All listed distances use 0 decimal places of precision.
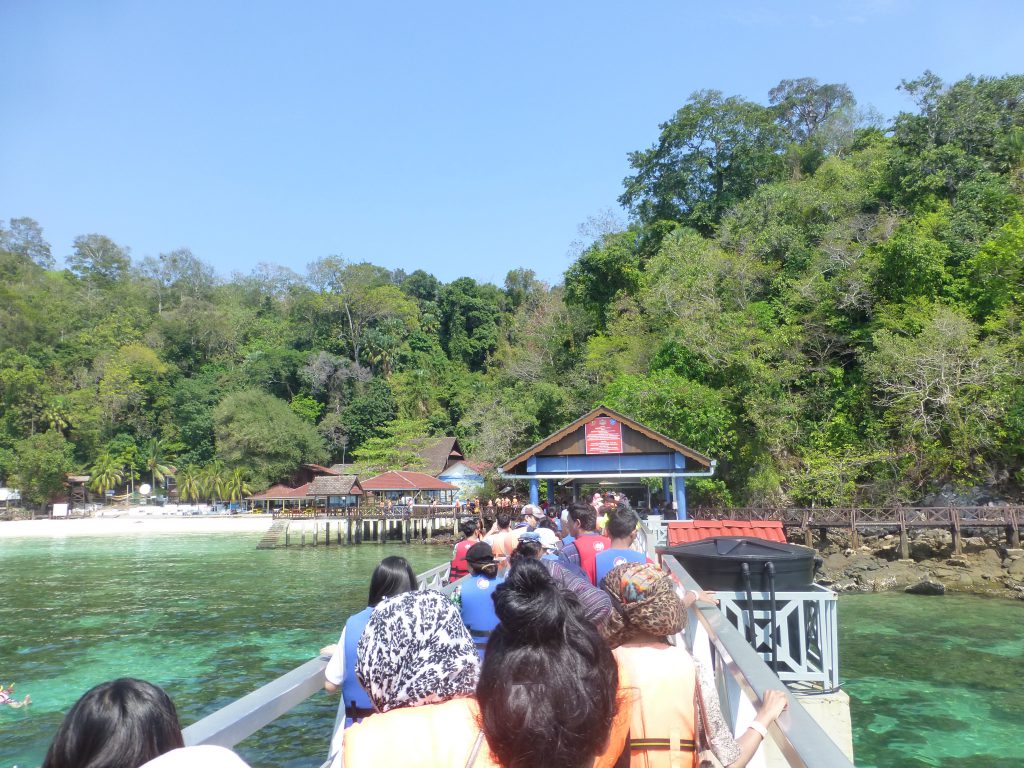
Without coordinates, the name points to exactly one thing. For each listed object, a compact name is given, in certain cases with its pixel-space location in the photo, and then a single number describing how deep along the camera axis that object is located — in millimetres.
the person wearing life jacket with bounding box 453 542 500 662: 4684
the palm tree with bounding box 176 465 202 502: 63219
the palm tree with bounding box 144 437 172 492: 66812
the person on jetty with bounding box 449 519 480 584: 7246
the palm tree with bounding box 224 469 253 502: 62312
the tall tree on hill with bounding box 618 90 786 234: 46125
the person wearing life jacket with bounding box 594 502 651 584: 5223
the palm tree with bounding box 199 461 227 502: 62300
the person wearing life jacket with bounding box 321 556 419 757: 3398
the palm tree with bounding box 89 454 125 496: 64500
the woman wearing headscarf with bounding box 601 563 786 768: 2557
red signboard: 22109
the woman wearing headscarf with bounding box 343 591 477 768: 2732
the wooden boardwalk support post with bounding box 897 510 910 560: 23766
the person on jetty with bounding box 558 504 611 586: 6254
